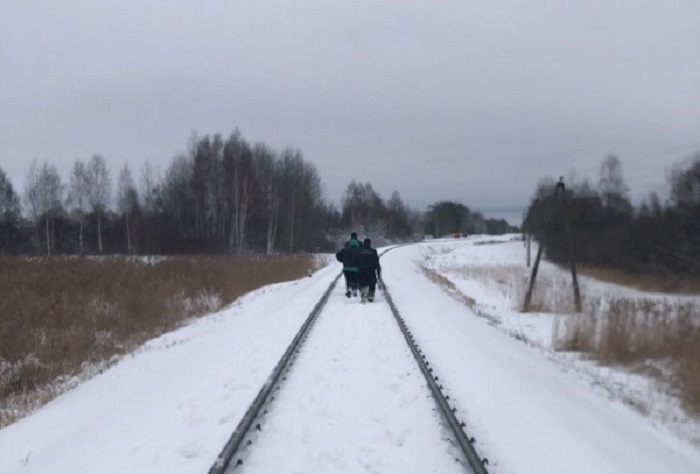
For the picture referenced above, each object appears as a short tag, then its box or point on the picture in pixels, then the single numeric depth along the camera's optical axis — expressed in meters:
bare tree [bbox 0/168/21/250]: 72.09
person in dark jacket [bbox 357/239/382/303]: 17.98
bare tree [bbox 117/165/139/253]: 83.03
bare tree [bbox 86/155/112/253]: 78.00
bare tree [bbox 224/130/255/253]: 65.94
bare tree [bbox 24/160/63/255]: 74.69
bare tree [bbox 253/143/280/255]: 72.94
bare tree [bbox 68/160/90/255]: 77.25
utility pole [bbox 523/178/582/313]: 18.66
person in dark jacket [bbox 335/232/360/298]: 18.81
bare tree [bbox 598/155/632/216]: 37.66
